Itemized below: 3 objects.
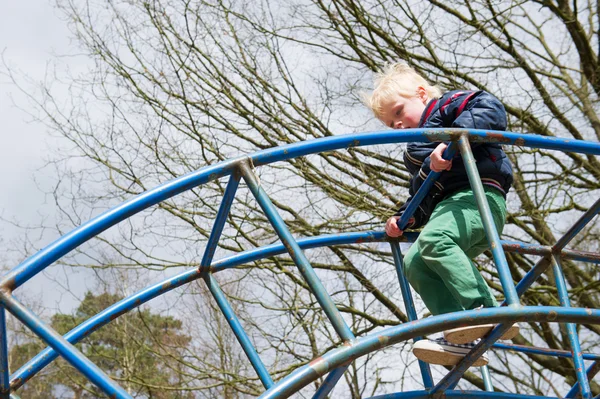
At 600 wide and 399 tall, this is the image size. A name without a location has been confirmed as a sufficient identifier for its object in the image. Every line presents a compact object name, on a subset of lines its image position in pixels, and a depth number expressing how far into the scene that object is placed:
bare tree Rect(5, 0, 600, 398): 9.66
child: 4.20
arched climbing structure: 3.05
